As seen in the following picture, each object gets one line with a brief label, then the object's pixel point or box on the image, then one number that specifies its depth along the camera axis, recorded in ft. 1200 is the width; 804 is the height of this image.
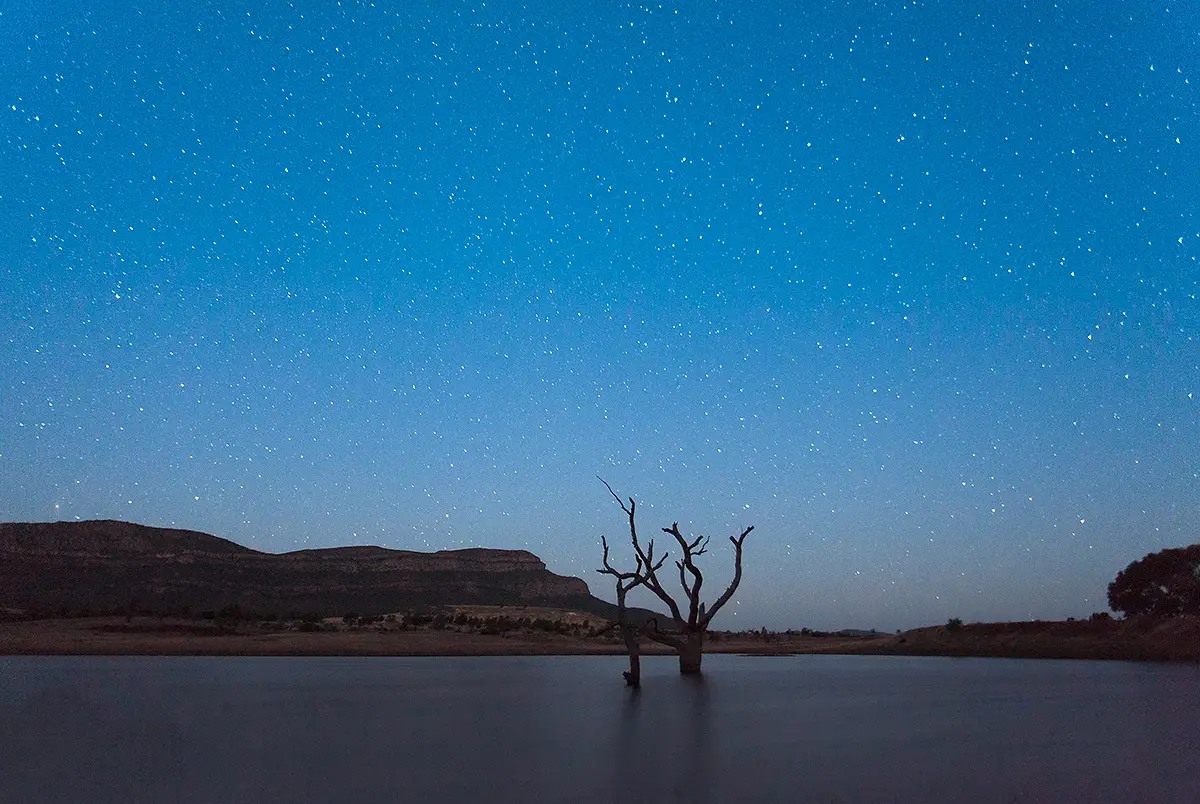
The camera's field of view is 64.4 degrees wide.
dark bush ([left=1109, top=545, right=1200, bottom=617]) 198.69
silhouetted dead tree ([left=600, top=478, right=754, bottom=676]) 111.45
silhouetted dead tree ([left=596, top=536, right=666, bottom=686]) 100.58
